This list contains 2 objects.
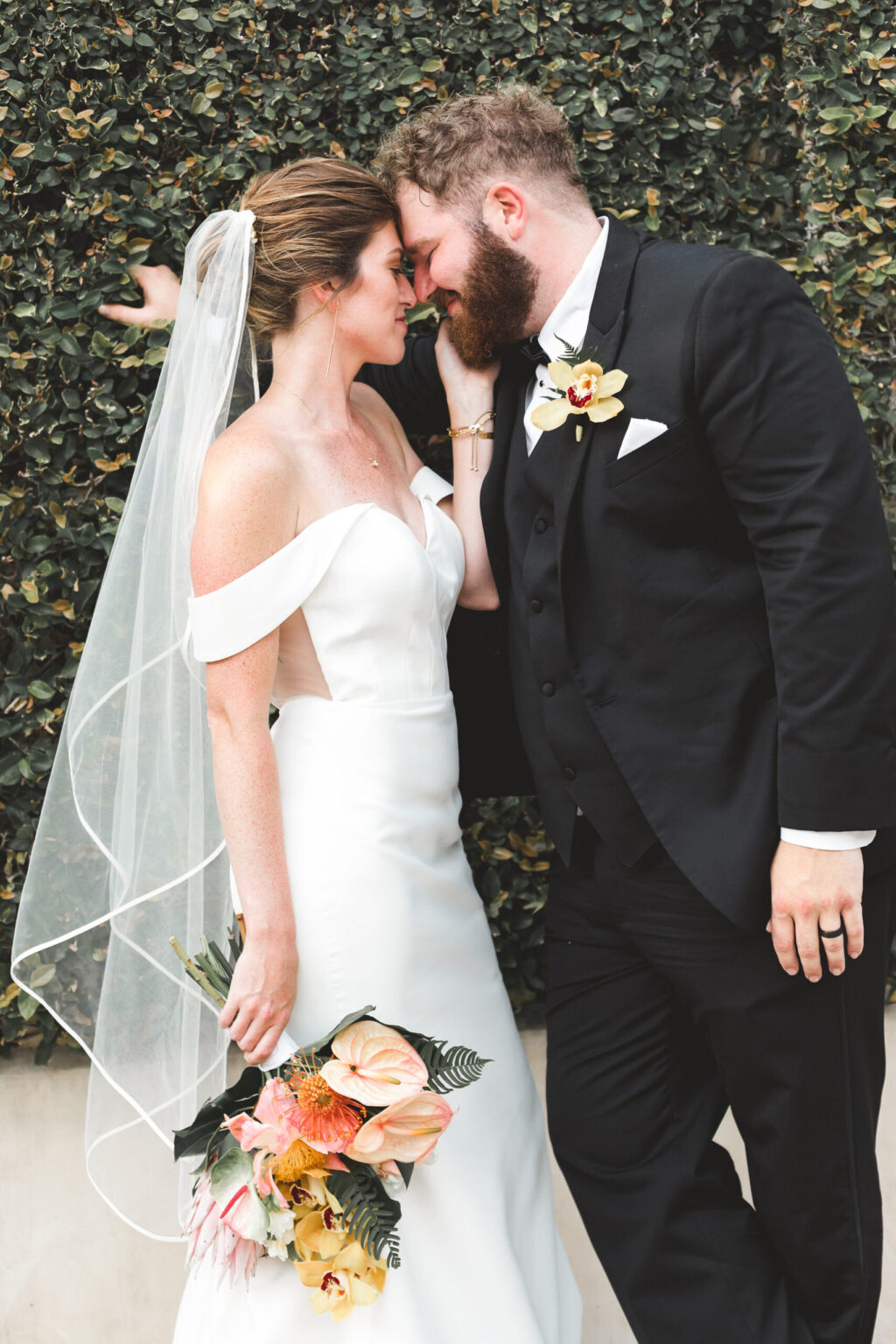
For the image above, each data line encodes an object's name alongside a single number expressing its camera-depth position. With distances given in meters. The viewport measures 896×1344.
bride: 2.01
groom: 1.91
